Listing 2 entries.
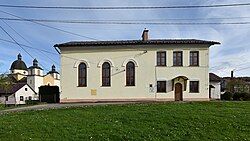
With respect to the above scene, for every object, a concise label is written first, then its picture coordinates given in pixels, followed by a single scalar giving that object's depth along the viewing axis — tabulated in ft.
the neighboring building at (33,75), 318.90
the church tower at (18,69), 342.79
